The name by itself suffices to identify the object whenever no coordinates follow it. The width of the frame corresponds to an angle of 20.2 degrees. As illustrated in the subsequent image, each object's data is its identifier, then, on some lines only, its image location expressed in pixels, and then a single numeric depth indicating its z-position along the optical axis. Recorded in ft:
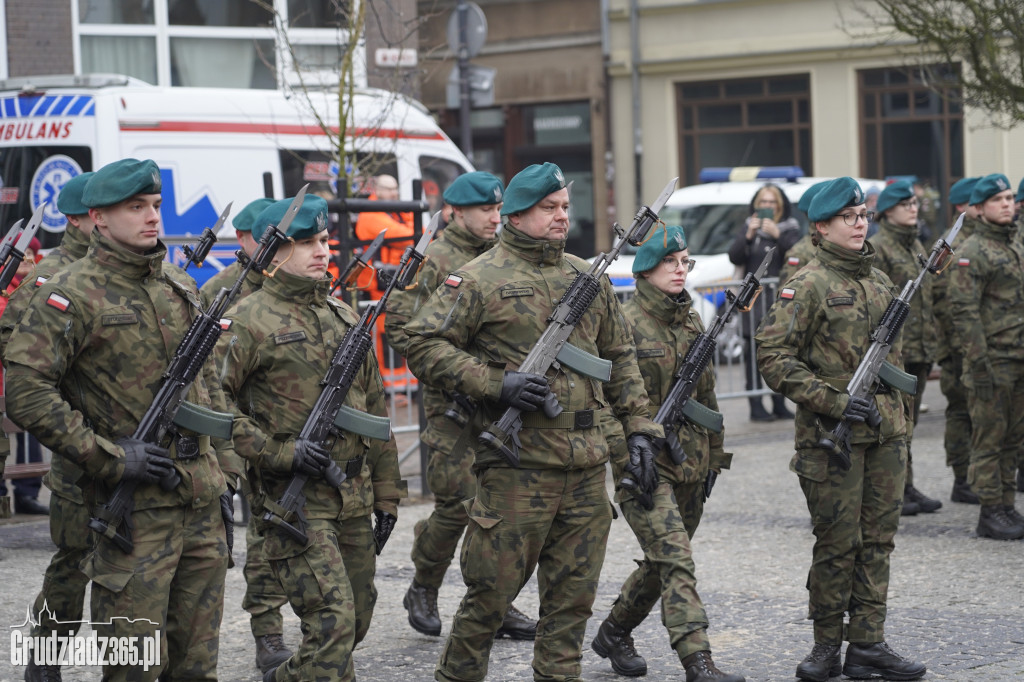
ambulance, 75.68
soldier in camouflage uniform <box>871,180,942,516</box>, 58.98
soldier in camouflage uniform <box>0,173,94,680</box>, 36.10
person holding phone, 83.24
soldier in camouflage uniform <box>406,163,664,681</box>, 33.61
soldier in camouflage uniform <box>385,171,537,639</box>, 42.82
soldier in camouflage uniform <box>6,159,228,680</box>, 29.59
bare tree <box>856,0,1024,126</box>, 80.41
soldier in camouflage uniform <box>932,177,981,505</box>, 61.96
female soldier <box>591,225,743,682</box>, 36.45
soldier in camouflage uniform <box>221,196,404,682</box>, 33.10
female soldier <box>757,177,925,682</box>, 38.72
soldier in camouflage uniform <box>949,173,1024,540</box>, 56.34
